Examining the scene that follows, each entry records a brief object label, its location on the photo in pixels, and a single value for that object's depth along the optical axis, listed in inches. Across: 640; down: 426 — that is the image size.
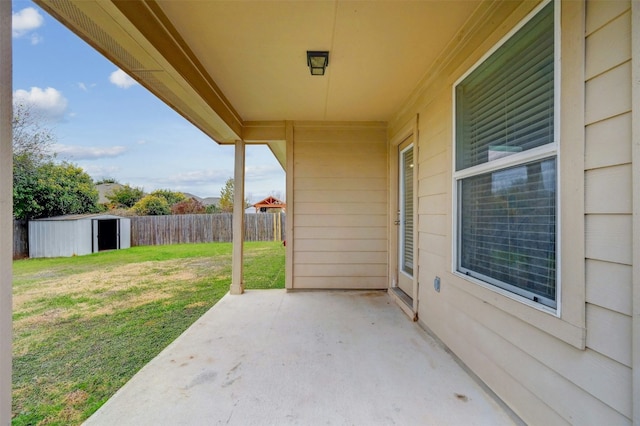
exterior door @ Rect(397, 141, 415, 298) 130.6
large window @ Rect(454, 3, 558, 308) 50.1
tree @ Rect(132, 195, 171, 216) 608.1
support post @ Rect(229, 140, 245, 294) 150.9
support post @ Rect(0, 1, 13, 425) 35.4
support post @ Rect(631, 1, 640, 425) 34.4
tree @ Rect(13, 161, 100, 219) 302.2
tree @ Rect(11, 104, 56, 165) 229.5
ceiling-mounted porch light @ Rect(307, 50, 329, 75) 87.4
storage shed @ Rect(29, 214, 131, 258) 296.2
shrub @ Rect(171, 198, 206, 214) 635.5
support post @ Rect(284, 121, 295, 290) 152.9
